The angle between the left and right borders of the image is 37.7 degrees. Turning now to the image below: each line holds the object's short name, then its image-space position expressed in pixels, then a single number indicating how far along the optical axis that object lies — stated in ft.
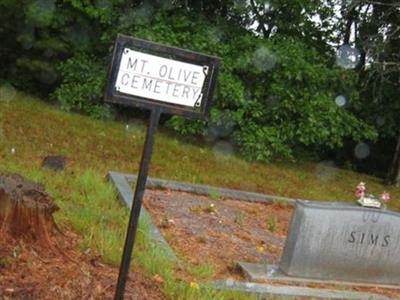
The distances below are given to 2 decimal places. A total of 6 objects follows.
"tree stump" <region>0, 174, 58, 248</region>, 13.05
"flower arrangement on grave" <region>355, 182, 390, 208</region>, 16.90
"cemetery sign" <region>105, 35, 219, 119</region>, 10.59
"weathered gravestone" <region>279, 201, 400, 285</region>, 16.16
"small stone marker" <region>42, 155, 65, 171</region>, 24.38
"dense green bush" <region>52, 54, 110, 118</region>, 43.60
